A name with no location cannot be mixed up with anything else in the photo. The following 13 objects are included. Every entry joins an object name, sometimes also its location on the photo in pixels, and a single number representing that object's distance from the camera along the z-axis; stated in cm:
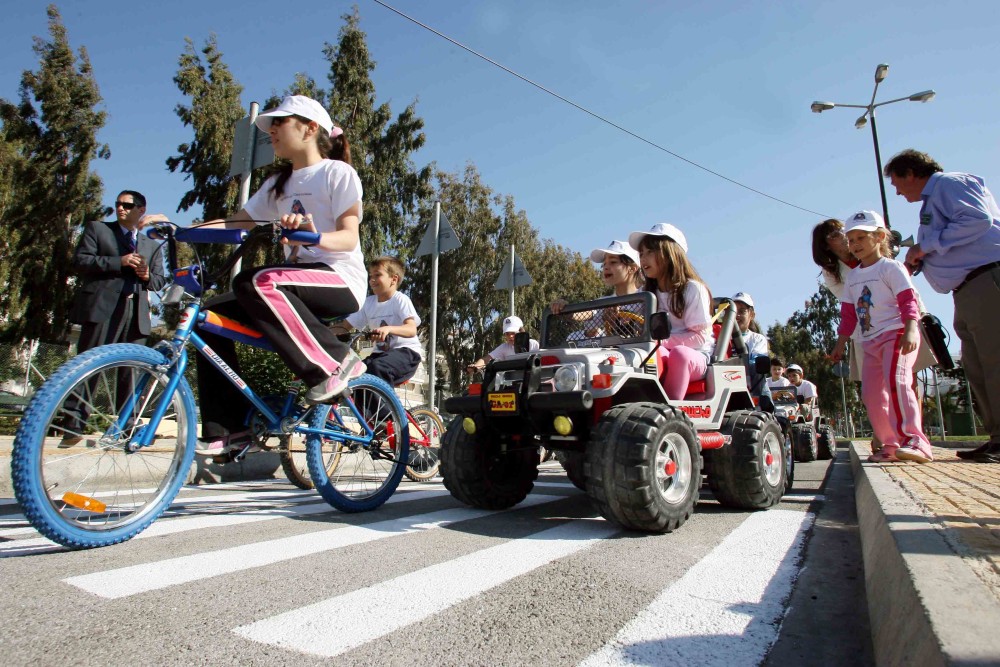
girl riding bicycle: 326
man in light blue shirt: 461
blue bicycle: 248
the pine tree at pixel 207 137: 2352
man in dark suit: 525
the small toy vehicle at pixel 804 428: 1016
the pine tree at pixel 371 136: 2750
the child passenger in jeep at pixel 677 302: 414
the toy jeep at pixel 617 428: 320
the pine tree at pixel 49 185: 2267
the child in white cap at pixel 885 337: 519
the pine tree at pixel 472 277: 3506
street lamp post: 1625
